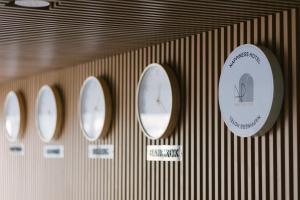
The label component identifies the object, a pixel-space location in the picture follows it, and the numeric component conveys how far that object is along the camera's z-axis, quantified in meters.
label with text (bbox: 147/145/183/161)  5.74
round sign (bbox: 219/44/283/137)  4.54
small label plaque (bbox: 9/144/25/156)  9.09
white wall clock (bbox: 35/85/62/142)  7.98
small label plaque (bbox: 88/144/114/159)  6.85
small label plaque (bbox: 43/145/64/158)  7.97
